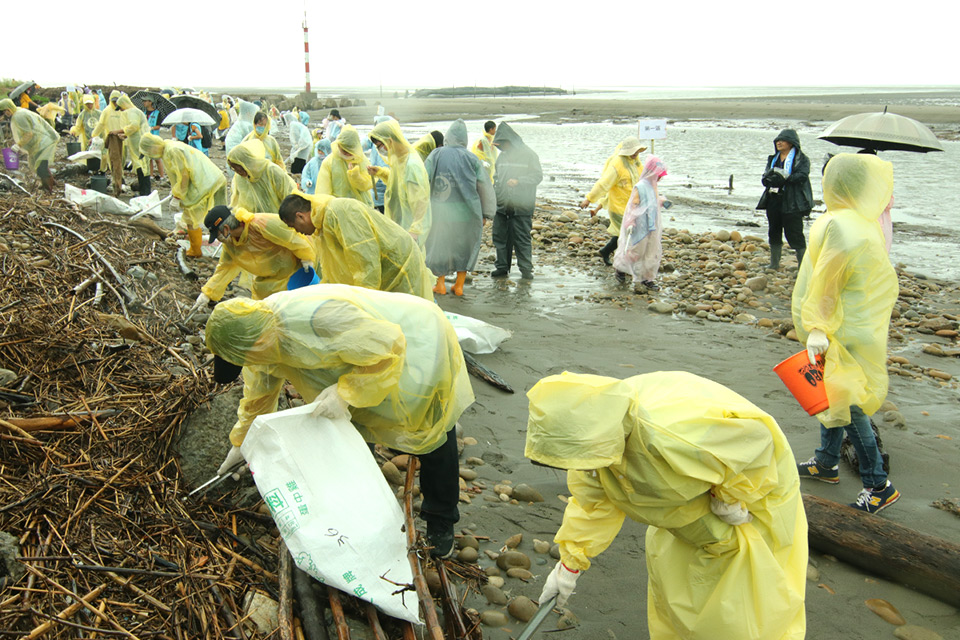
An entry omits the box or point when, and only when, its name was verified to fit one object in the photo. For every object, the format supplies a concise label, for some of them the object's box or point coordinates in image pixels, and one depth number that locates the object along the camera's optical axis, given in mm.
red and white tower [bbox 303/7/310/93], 43578
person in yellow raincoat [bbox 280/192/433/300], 3891
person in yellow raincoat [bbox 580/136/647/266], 7742
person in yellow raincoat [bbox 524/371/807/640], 1818
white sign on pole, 9258
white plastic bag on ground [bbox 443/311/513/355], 5332
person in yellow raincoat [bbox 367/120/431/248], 6211
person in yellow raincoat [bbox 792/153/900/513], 3266
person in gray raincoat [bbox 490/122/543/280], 7633
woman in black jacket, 7242
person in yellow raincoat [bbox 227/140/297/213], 6141
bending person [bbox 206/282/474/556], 2463
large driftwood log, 2881
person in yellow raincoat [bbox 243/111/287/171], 10541
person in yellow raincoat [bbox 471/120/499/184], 10055
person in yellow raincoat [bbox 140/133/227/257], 7191
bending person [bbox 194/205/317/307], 4234
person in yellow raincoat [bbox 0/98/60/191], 9992
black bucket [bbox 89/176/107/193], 9680
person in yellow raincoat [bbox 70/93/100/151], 15760
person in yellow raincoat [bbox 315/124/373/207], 6512
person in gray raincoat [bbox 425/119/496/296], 7000
